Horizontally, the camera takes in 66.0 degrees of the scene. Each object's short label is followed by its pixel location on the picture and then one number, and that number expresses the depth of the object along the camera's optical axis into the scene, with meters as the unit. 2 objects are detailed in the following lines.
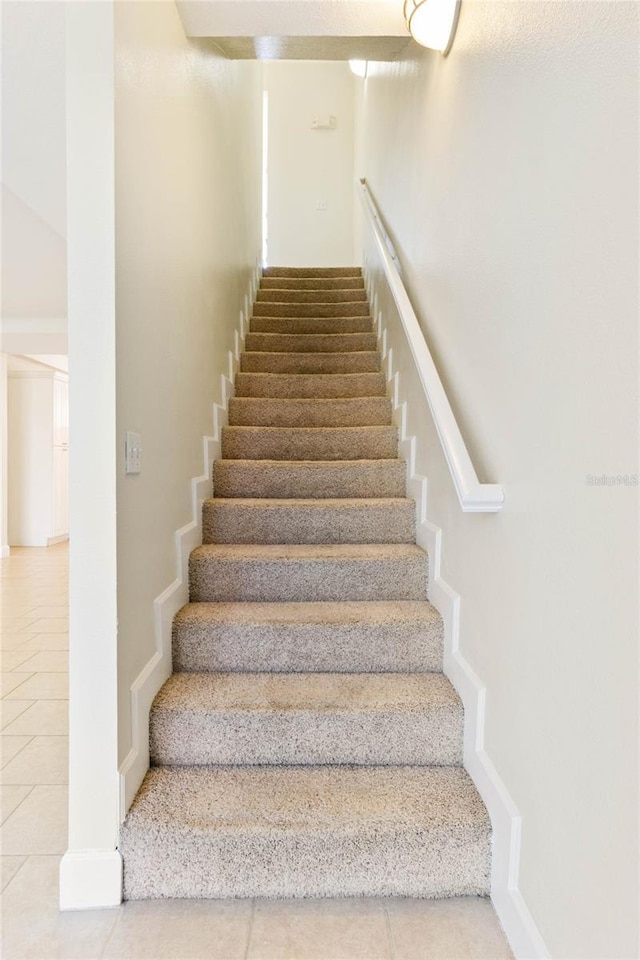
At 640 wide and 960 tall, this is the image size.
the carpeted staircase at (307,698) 1.21
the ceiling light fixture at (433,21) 1.55
